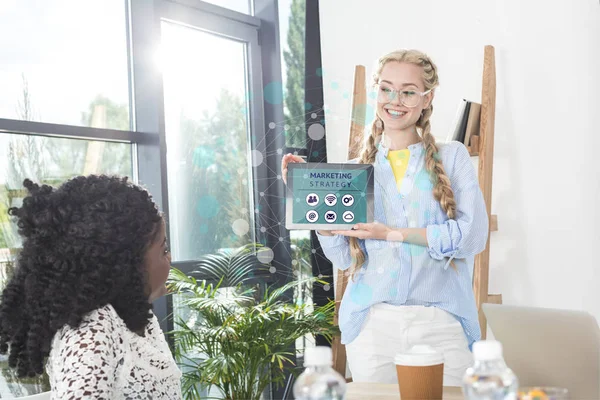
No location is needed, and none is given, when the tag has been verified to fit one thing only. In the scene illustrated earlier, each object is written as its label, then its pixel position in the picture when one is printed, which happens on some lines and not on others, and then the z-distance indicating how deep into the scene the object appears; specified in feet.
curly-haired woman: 4.16
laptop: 4.08
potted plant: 9.63
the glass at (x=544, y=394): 3.15
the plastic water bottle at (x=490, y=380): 3.31
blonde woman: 6.57
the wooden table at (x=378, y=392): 4.79
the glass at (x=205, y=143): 11.30
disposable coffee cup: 4.29
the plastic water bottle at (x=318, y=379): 3.34
